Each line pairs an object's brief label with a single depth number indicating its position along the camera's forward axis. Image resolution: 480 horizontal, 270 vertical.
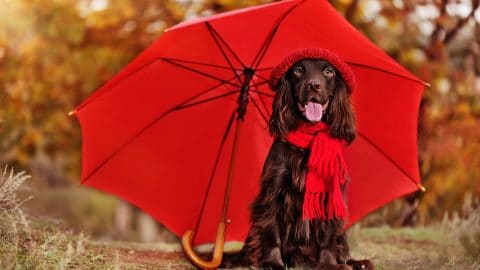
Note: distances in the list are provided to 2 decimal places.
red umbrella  4.75
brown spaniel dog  4.36
